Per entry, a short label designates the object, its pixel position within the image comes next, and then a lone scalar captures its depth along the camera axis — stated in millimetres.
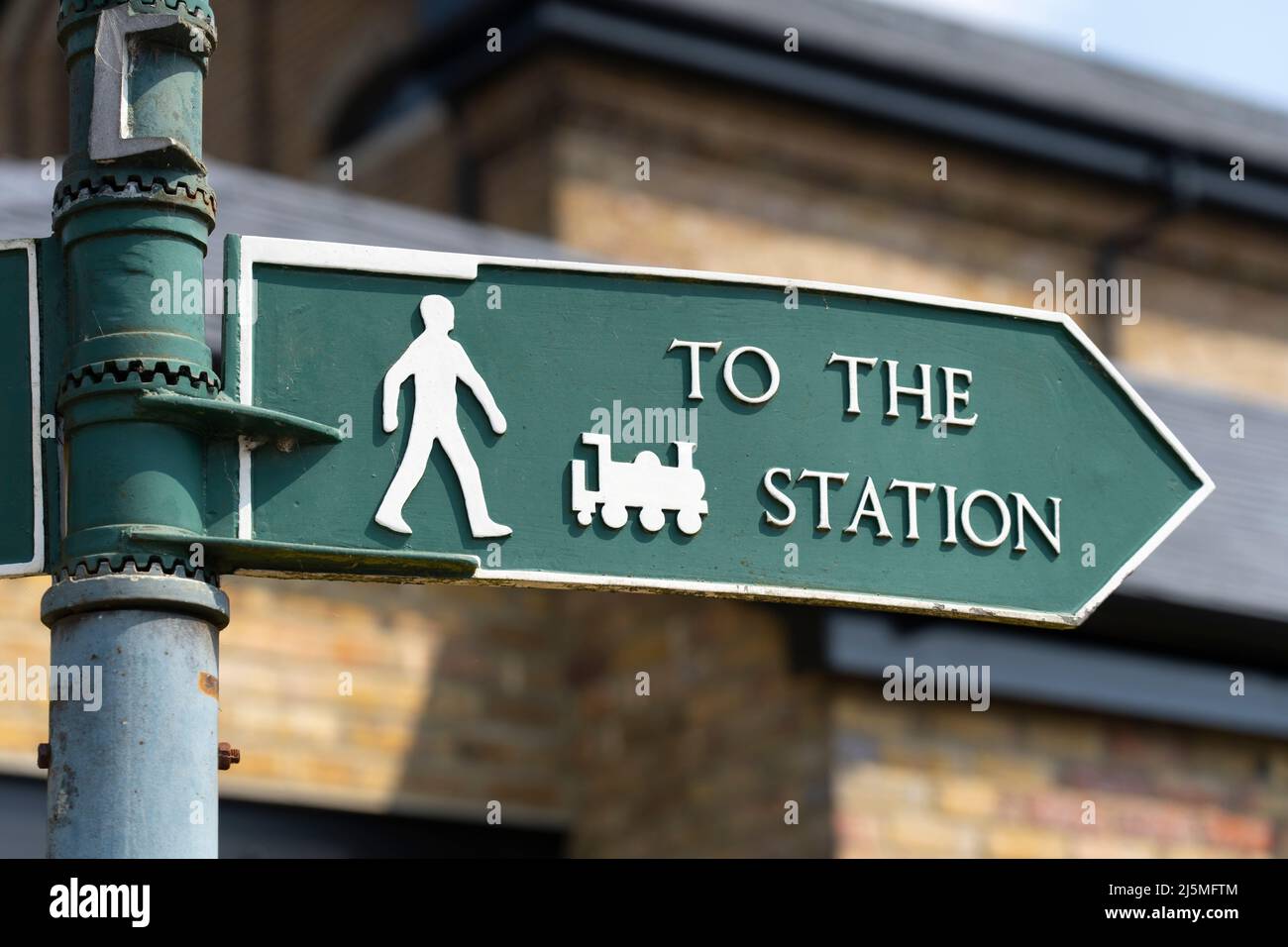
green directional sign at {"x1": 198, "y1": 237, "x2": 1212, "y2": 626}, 2211
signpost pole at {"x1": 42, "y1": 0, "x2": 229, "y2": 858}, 1978
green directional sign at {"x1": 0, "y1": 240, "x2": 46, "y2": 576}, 2119
